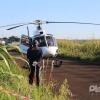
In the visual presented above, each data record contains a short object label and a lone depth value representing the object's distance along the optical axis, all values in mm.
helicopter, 20906
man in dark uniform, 11812
